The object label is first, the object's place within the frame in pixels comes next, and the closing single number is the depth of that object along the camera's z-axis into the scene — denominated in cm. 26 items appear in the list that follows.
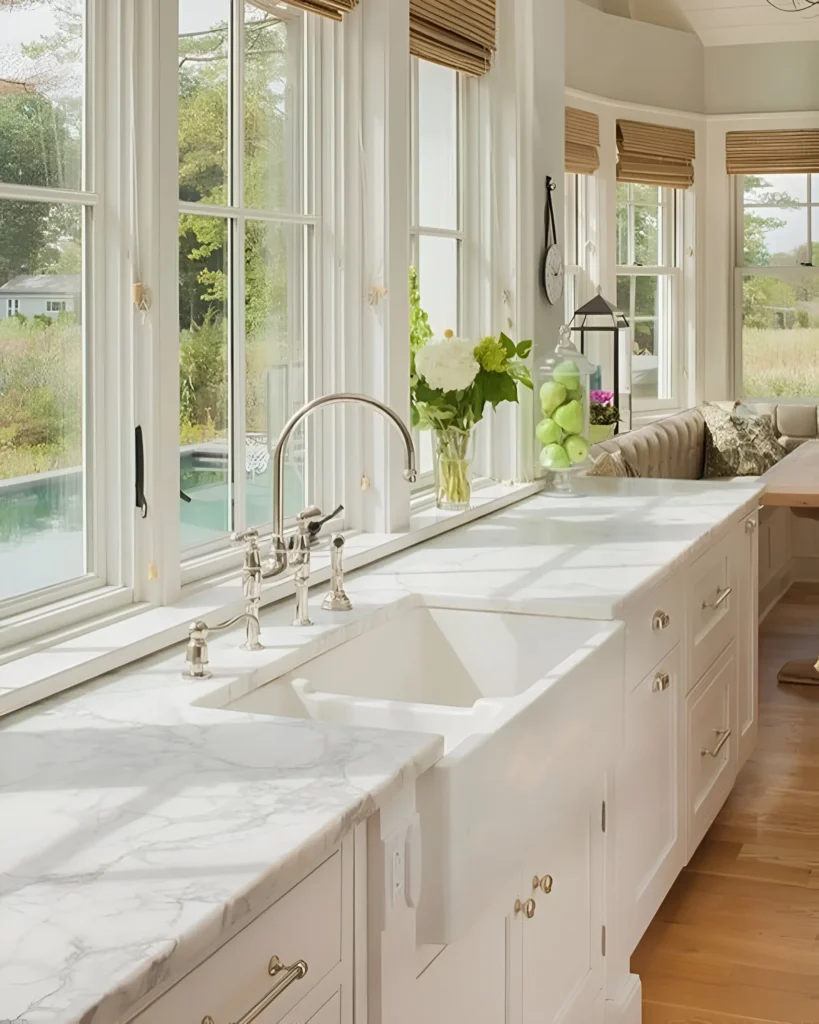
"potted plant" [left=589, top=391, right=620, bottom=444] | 495
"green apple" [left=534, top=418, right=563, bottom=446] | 376
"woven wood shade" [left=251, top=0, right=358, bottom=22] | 268
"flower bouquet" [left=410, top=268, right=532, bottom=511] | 329
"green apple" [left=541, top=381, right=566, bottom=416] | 373
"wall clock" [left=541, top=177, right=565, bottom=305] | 391
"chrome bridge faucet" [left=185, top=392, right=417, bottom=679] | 214
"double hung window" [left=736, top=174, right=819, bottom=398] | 750
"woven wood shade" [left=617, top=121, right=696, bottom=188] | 686
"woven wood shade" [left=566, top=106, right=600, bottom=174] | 627
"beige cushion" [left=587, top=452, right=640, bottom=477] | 482
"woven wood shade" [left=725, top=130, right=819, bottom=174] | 730
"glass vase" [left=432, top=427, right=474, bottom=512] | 336
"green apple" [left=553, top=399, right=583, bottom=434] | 373
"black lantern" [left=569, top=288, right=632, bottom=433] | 561
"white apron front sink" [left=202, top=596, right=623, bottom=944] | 167
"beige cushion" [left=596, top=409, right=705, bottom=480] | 596
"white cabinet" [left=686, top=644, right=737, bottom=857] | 317
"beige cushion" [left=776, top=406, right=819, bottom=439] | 728
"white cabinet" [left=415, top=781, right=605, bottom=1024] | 184
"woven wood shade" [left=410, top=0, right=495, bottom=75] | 322
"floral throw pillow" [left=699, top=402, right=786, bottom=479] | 687
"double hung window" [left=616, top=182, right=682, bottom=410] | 708
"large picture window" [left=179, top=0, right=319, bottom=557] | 249
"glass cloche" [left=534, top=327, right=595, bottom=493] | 373
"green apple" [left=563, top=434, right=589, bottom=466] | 377
